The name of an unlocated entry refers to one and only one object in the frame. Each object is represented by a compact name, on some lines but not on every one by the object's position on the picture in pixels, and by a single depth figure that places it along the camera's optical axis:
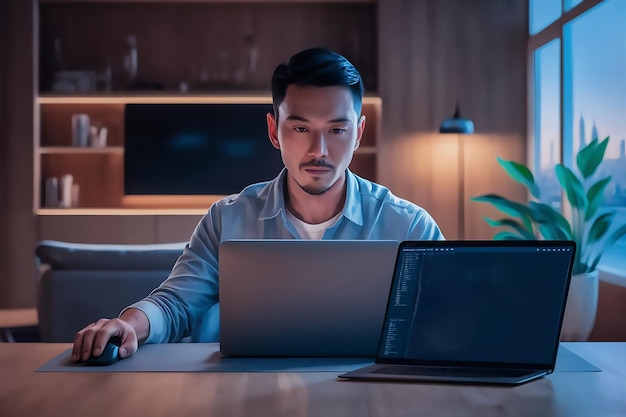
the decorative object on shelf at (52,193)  5.89
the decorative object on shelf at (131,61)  6.04
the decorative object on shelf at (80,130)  5.85
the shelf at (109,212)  5.80
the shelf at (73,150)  5.85
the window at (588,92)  4.29
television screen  5.96
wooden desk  1.14
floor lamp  5.50
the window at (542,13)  5.44
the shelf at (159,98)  5.83
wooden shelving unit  6.06
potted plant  4.09
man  1.88
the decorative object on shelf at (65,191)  5.89
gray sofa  2.58
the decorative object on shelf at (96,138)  5.91
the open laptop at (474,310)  1.35
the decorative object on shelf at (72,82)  5.88
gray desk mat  1.40
